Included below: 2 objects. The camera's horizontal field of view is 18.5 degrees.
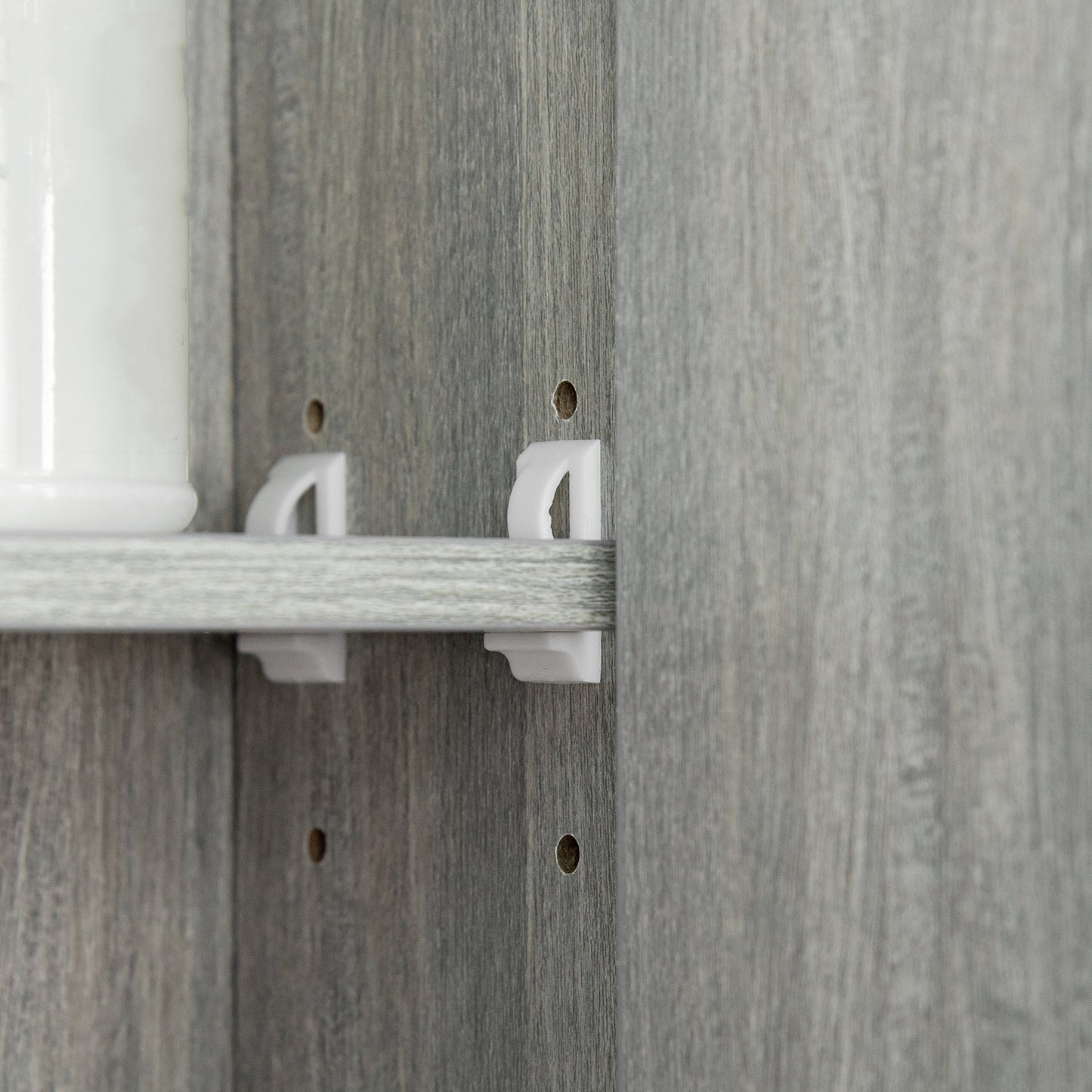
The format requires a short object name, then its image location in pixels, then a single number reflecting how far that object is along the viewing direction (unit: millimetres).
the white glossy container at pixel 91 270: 540
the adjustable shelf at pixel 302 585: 487
